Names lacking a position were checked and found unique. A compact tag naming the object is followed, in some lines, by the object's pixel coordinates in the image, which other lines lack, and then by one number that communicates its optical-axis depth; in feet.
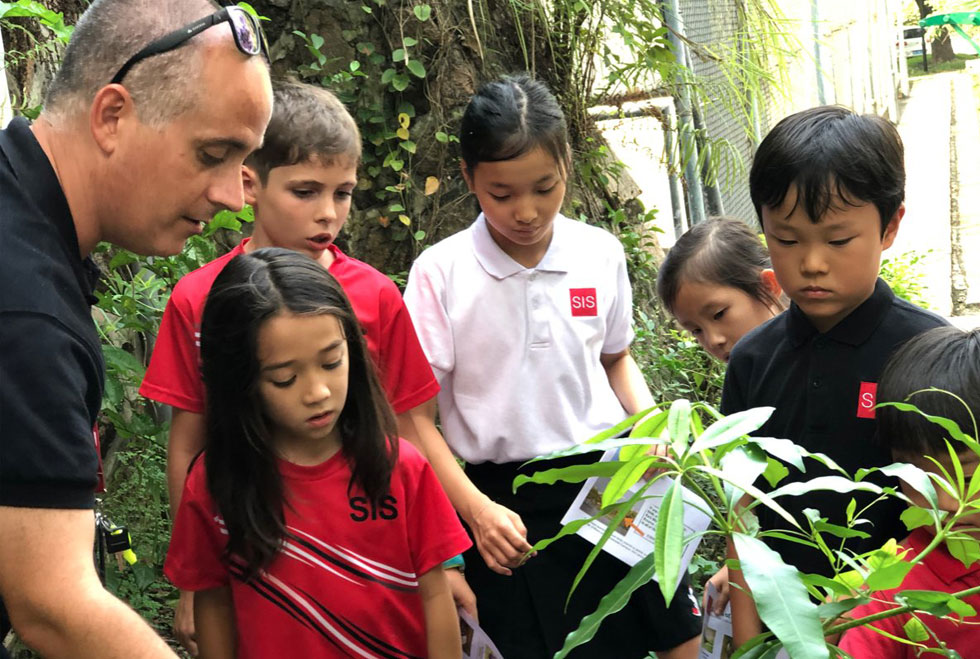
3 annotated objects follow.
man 5.15
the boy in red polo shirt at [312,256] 8.41
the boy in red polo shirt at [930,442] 5.72
